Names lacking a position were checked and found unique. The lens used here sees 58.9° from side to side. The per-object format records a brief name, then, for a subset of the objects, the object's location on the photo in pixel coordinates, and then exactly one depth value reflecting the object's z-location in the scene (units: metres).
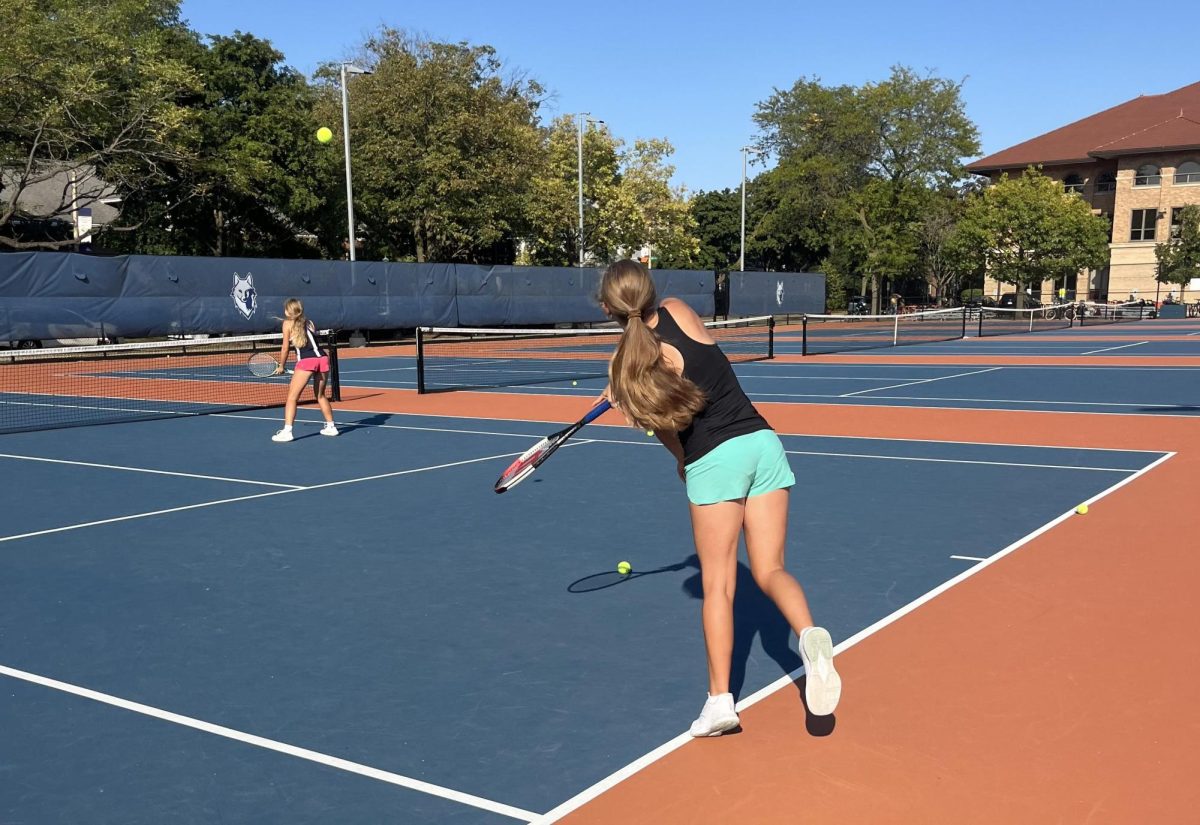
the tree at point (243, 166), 37.75
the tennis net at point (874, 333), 30.30
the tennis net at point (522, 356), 20.11
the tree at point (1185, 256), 59.94
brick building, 67.75
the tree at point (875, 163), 58.94
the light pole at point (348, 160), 32.56
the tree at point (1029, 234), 55.97
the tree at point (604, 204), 51.16
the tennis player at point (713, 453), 3.69
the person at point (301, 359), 11.80
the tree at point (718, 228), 82.81
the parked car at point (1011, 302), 62.52
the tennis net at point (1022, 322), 40.78
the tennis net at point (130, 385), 15.08
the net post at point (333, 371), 15.58
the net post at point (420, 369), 17.03
